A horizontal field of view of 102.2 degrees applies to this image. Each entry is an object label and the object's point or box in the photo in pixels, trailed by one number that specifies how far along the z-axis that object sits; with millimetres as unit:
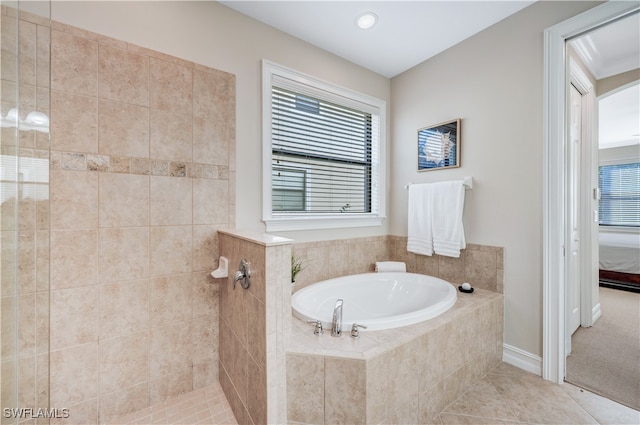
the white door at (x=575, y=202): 2031
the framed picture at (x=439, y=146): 2242
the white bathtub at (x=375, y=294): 2000
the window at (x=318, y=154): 2076
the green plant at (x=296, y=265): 1974
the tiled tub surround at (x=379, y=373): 1145
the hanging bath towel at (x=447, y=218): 2139
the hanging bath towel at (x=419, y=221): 2371
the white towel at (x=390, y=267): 2461
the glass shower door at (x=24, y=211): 933
